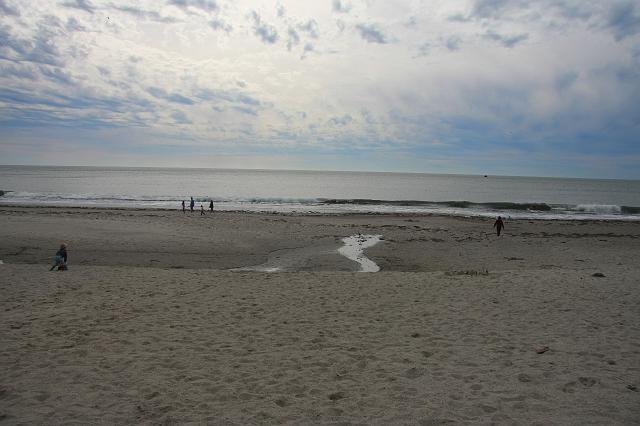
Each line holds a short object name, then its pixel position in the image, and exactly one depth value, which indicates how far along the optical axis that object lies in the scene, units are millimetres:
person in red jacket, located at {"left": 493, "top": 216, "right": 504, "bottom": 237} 25498
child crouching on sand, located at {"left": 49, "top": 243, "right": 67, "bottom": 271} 12727
